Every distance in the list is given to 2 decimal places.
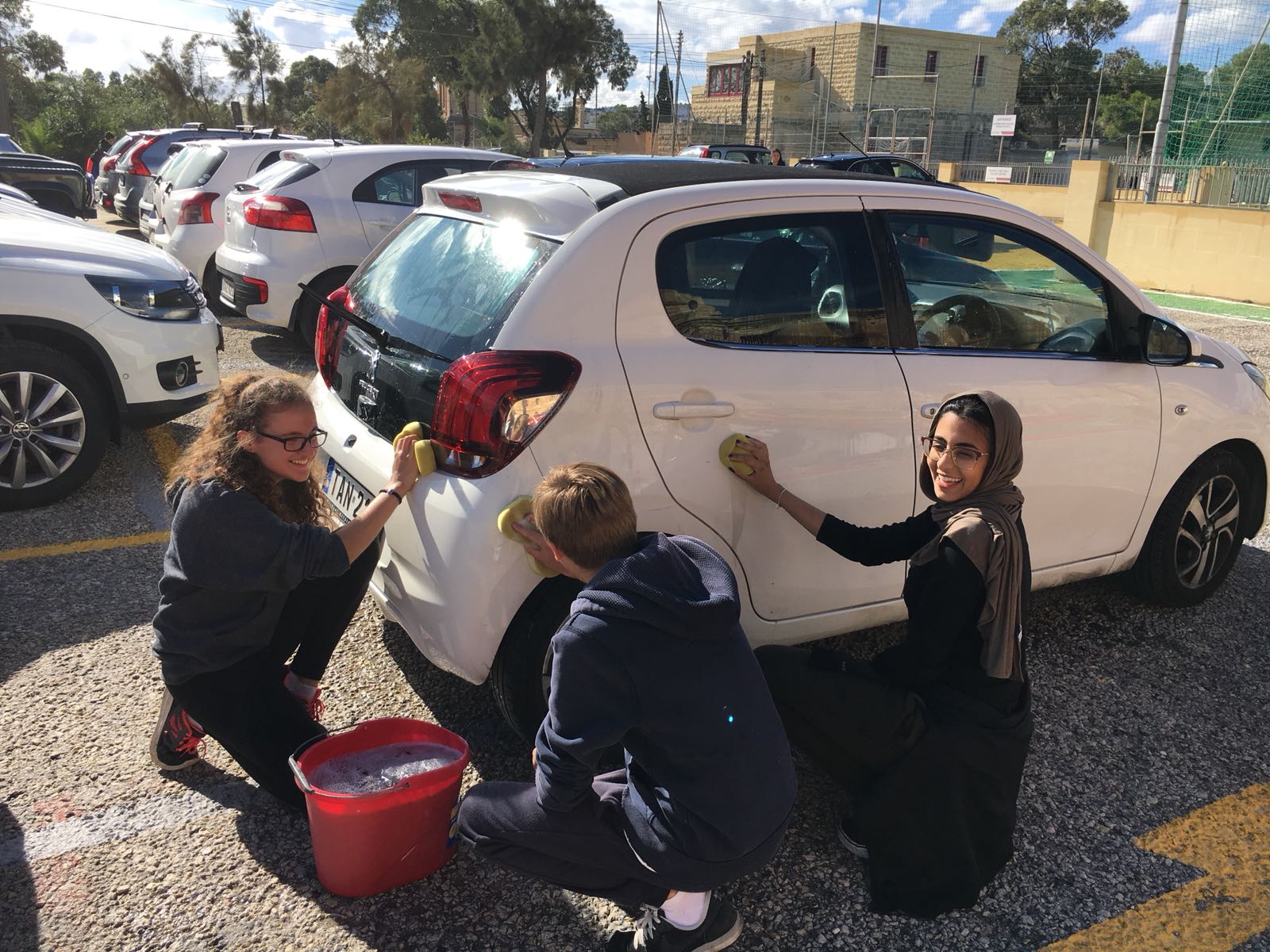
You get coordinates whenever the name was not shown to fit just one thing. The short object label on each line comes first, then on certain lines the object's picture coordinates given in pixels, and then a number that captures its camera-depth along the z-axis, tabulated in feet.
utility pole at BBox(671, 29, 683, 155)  112.35
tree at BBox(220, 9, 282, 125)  186.09
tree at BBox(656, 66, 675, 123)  183.79
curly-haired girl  8.32
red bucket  7.58
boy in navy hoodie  6.66
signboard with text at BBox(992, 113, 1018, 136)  84.07
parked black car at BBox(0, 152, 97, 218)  44.42
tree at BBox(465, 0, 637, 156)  162.20
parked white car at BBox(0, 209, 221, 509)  15.89
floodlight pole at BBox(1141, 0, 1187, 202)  50.08
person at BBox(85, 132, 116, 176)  81.53
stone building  196.54
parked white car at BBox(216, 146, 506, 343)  25.41
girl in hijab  8.11
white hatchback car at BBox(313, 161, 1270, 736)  8.57
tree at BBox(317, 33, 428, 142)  152.97
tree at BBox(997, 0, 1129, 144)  225.15
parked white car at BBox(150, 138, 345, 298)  31.83
